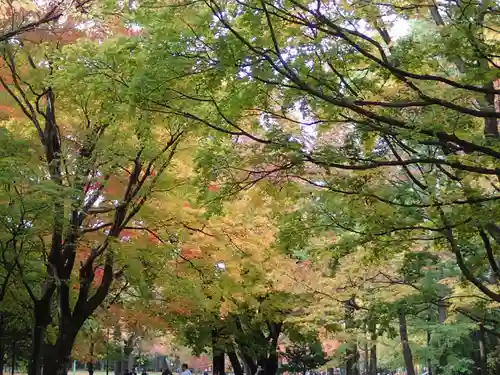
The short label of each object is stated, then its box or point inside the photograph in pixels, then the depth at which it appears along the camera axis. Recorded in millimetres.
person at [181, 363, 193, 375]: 17584
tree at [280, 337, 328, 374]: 29578
